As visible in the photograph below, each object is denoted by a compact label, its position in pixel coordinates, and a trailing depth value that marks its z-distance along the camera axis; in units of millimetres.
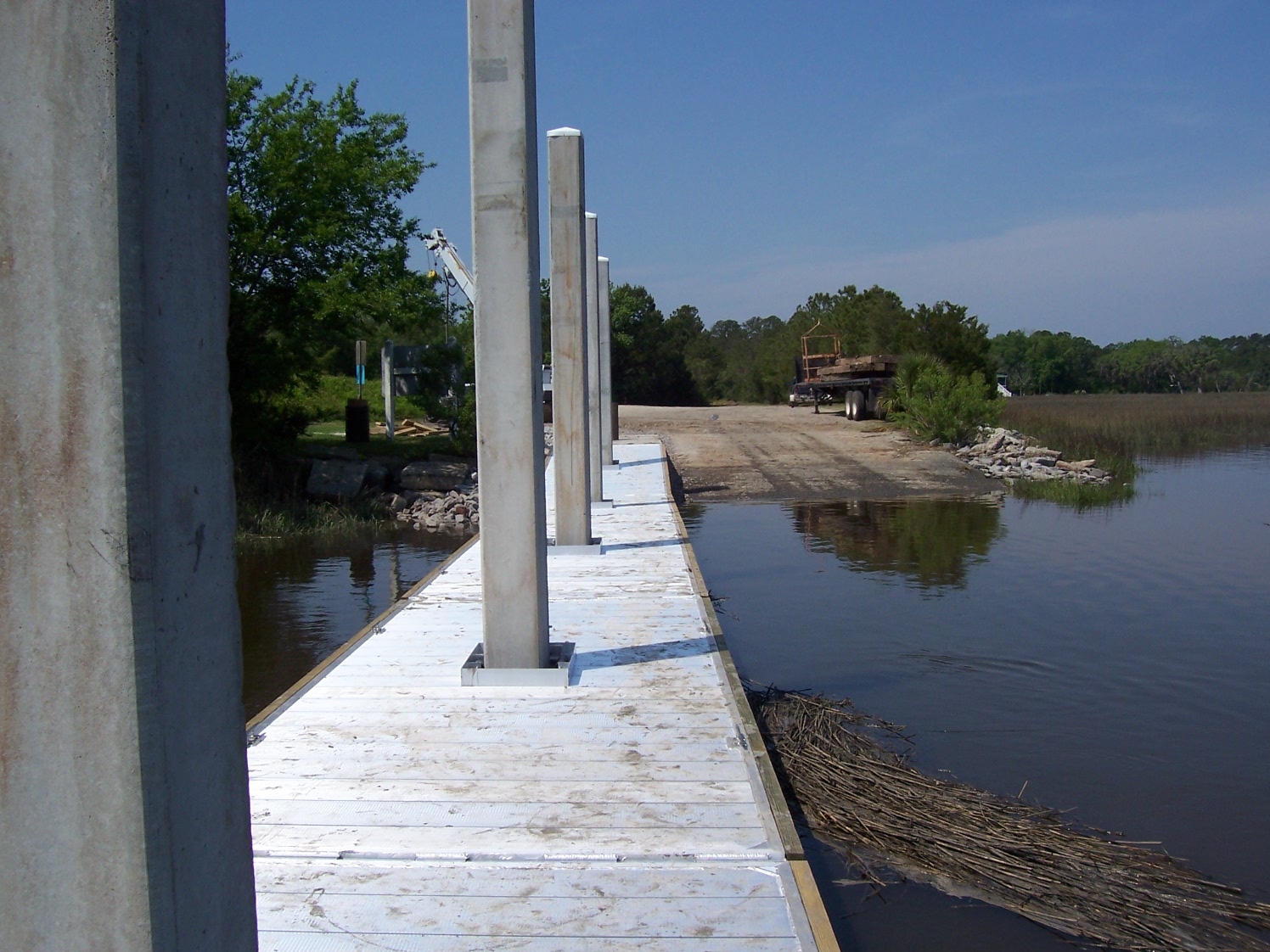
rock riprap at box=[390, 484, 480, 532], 19328
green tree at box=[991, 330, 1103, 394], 104231
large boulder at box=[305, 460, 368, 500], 20156
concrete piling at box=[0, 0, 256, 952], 1570
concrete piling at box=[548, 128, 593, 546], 9758
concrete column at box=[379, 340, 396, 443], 23594
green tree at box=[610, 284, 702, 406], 60500
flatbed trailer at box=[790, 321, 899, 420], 32688
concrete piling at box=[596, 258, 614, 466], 16594
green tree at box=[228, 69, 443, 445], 18875
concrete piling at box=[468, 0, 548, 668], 5805
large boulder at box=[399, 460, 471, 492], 21047
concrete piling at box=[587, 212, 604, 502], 14325
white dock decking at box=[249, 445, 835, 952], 3441
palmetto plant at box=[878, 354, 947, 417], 29453
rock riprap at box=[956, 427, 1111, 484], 23141
